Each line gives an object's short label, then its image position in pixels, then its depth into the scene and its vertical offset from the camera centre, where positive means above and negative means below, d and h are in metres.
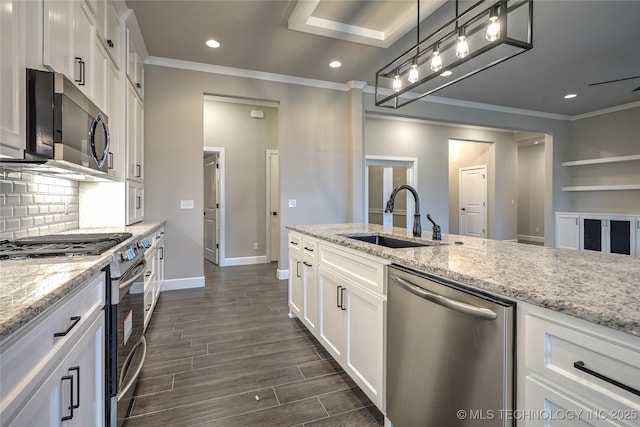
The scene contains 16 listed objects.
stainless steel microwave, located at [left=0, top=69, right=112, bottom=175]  1.42 +0.44
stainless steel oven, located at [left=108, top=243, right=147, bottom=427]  1.36 -0.60
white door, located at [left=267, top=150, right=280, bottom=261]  5.80 +0.14
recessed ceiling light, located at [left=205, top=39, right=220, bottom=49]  3.37 +1.88
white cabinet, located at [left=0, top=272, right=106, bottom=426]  0.68 -0.42
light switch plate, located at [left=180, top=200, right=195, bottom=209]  3.95 +0.11
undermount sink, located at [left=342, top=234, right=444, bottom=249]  2.01 -0.20
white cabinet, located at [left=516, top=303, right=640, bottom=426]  0.67 -0.39
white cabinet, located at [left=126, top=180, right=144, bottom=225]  2.99 +0.11
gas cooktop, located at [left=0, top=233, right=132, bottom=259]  1.34 -0.17
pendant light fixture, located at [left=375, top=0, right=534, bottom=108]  1.48 +1.00
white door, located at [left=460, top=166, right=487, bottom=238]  7.67 +0.30
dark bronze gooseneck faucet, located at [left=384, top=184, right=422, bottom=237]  2.10 +0.01
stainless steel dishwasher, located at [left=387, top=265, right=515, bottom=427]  0.93 -0.50
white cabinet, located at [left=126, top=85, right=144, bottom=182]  3.01 +0.81
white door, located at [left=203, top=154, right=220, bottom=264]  5.56 +0.09
